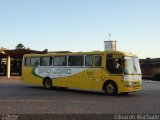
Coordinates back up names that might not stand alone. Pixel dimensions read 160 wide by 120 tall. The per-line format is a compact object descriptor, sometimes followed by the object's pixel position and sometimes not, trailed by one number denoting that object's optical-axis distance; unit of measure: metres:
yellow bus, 11.38
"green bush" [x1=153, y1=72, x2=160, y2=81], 28.84
